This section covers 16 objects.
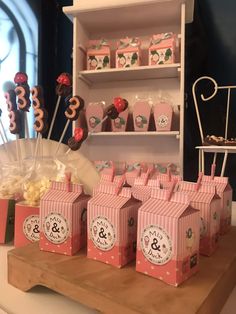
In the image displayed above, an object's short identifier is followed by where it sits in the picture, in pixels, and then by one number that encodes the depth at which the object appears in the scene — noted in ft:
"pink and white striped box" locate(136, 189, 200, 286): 1.69
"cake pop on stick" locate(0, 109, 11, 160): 3.13
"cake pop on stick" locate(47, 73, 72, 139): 3.03
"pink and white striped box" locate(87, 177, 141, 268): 1.92
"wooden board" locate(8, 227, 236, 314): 1.52
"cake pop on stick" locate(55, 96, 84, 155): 2.79
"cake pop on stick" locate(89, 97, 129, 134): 3.02
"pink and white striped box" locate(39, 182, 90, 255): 2.17
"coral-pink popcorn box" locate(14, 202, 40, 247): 2.55
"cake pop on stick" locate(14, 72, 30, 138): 2.78
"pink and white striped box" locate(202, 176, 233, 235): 2.57
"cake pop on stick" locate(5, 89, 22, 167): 2.86
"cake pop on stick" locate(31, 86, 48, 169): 2.75
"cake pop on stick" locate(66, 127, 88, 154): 2.74
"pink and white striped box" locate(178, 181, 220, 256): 2.13
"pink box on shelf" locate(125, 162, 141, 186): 2.73
